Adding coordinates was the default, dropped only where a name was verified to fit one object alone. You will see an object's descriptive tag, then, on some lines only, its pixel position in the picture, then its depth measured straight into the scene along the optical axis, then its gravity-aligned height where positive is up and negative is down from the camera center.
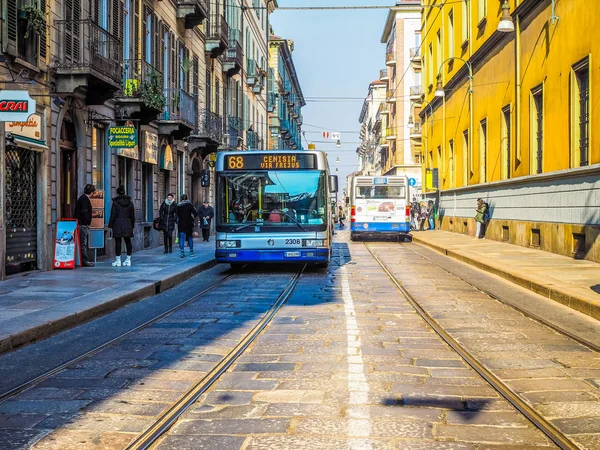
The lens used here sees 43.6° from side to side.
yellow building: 16.02 +2.84
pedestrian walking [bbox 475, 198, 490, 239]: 24.80 +0.23
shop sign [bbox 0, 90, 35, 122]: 10.63 +1.65
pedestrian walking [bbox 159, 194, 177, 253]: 19.05 +0.16
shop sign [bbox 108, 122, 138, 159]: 17.25 +1.94
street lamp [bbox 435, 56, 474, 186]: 28.44 +4.26
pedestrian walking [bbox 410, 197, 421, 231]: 39.45 +0.37
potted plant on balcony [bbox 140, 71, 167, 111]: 19.84 +3.51
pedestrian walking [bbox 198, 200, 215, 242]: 25.17 +0.18
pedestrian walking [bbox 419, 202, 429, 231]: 37.69 +0.21
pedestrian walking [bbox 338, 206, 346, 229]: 59.57 +0.34
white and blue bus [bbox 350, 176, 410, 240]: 29.28 +0.60
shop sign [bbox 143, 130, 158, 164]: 21.86 +2.22
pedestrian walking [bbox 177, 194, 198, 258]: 18.88 +0.08
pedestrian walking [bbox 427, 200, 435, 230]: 36.77 +0.39
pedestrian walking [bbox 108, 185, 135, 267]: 15.45 -0.01
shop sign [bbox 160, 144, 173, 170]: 24.25 +2.05
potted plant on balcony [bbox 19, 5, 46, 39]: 13.68 +3.75
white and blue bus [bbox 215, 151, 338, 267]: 14.95 +0.27
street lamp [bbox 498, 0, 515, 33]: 18.89 +5.02
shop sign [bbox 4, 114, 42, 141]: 13.32 +1.72
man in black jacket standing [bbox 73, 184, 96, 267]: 15.48 +0.15
